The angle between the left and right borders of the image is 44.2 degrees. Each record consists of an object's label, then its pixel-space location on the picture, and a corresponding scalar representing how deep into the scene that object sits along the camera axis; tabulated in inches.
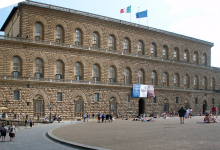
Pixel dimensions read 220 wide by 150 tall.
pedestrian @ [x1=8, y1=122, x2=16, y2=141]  704.4
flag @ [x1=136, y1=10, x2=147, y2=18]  1923.0
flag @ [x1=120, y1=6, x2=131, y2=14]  1861.0
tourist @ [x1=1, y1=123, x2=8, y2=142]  697.0
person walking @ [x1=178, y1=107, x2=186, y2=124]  993.5
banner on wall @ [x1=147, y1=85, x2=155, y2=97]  1904.7
